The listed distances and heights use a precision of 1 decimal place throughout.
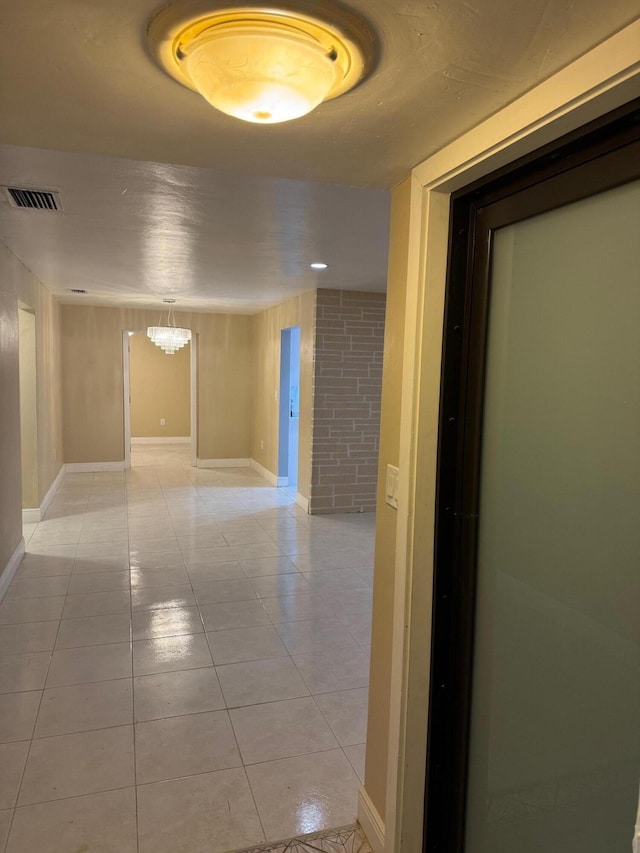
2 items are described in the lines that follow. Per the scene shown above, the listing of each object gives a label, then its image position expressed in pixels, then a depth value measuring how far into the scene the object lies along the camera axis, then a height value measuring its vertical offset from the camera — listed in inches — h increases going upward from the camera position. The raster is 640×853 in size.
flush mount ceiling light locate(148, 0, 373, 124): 36.1 +21.6
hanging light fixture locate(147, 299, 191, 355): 278.1 +17.0
